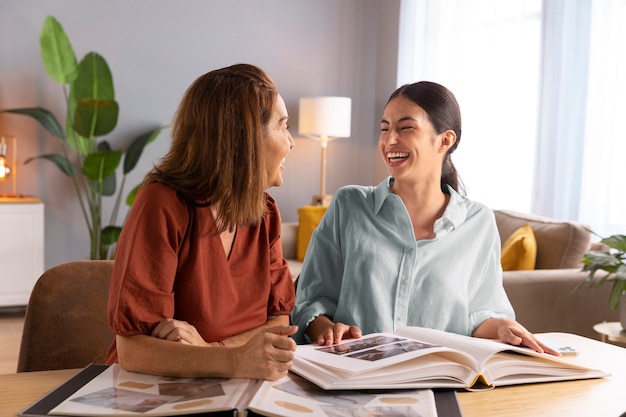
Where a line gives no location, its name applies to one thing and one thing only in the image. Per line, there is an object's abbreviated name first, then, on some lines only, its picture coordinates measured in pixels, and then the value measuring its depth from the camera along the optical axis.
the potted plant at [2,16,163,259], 4.86
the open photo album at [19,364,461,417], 1.04
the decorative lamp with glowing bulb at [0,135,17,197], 5.10
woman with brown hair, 1.27
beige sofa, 3.04
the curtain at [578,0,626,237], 3.91
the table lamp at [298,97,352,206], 5.64
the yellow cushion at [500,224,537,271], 3.39
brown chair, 1.56
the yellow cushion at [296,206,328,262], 4.91
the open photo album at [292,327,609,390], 1.17
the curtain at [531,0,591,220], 4.13
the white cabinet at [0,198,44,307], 4.84
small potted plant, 2.85
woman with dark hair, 1.74
